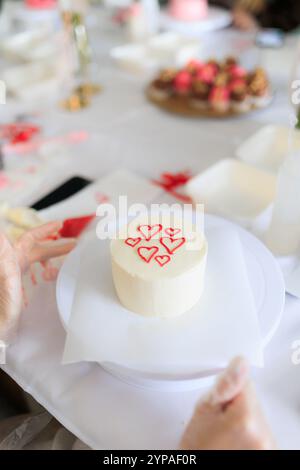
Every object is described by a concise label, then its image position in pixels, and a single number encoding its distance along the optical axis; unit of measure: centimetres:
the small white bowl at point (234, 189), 93
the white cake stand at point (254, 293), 58
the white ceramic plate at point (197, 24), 178
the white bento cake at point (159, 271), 60
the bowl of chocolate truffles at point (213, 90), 126
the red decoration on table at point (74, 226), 85
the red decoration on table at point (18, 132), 122
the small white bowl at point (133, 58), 154
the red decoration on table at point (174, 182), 100
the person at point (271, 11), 211
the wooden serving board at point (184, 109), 126
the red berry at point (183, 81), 132
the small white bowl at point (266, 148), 104
